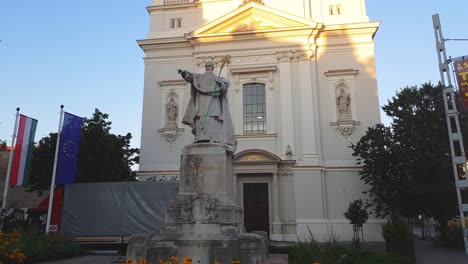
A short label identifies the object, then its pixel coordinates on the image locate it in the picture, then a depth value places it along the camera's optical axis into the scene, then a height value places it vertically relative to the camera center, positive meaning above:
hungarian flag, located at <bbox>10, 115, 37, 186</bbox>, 16.73 +3.05
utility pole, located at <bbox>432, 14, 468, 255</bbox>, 9.56 +3.37
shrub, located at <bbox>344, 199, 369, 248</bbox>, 18.66 +0.35
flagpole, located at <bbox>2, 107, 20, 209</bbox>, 15.81 +2.76
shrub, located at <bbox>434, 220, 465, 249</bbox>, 17.08 -0.77
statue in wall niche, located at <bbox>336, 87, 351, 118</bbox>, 22.77 +6.84
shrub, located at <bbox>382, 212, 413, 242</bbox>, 12.74 -0.27
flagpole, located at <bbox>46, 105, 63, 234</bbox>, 15.80 +2.18
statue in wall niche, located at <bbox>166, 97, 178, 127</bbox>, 24.19 +6.73
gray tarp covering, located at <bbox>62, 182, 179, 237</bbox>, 16.36 +0.63
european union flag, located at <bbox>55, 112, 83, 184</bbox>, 17.28 +3.32
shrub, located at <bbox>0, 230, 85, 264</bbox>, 9.47 -0.69
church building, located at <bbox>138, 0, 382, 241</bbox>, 21.52 +7.24
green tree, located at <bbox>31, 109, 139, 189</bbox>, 21.52 +3.76
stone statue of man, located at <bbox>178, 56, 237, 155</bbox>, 9.32 +2.72
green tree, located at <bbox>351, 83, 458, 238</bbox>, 17.67 +2.98
